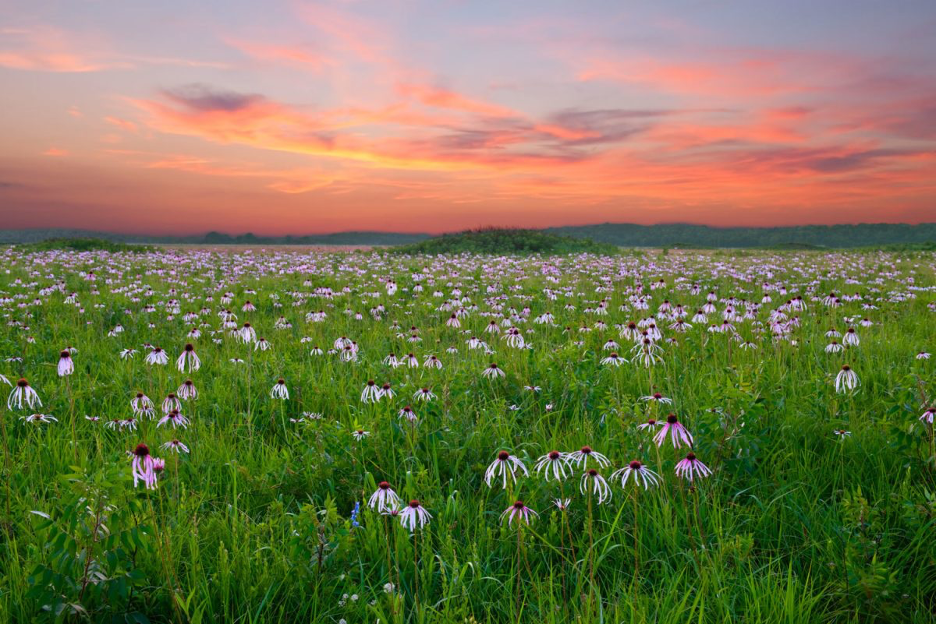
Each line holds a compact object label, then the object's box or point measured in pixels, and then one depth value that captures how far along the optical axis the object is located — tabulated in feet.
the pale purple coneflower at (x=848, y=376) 12.81
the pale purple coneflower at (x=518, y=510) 7.55
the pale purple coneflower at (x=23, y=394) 10.80
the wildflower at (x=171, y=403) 13.20
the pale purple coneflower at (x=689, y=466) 8.54
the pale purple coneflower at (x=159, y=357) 16.57
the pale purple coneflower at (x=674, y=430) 8.26
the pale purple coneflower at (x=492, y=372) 16.74
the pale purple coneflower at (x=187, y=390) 13.36
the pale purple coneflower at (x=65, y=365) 12.49
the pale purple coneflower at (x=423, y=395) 13.69
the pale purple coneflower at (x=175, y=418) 12.13
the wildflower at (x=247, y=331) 16.82
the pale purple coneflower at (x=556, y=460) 8.09
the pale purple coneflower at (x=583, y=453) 8.32
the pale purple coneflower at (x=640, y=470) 8.30
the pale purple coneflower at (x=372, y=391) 13.94
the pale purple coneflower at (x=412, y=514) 8.47
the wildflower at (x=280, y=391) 15.22
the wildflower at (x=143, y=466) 7.82
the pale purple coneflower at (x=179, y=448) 11.87
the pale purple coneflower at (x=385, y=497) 8.86
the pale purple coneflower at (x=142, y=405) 13.32
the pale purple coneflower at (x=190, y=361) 19.73
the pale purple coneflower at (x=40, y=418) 13.85
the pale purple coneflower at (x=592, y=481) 8.50
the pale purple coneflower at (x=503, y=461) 8.10
